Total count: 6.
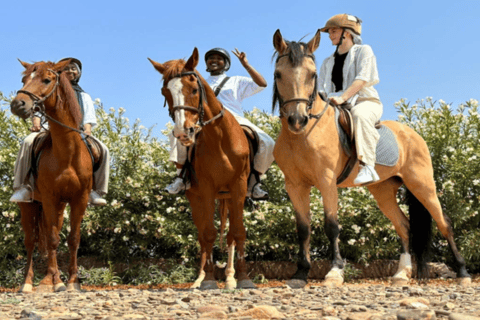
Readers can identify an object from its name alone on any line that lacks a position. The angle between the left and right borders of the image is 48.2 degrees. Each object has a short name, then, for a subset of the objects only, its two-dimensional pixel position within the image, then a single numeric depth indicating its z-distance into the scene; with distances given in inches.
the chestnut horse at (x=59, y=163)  256.4
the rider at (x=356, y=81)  243.1
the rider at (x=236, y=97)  263.9
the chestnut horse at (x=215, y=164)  232.7
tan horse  216.7
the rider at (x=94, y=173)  278.2
